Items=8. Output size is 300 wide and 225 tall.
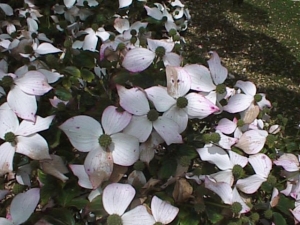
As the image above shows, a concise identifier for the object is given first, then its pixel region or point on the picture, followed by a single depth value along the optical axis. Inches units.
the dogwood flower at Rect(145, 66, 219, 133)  37.3
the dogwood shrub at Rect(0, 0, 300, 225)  35.0
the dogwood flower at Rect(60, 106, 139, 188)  34.8
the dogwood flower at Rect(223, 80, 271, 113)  42.7
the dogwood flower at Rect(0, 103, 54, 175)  34.8
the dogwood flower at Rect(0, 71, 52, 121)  36.4
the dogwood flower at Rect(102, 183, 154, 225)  33.6
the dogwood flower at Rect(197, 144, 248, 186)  38.4
